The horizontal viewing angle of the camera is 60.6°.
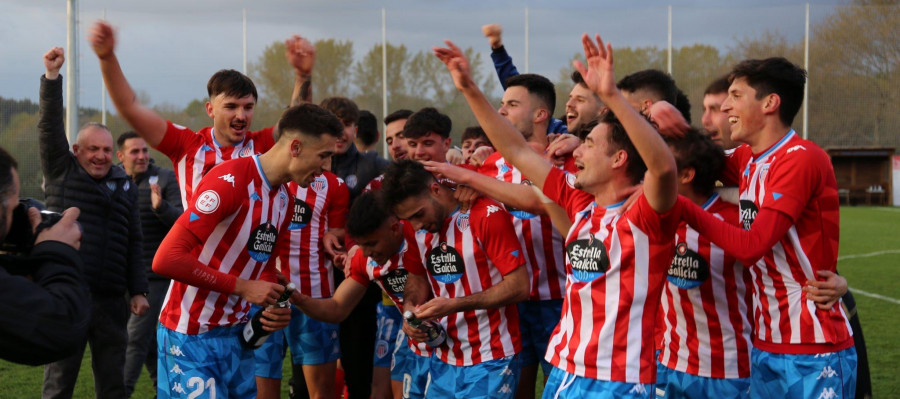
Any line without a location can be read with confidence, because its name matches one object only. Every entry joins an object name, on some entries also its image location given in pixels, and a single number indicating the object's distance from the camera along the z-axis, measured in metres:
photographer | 2.44
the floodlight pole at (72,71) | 17.45
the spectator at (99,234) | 5.43
